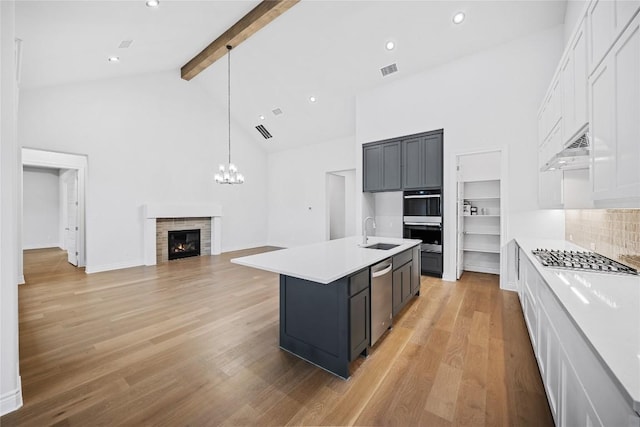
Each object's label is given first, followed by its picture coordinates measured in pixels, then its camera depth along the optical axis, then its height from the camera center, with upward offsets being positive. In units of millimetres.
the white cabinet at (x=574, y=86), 1910 +1039
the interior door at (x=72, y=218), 5781 -124
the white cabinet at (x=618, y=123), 1224 +492
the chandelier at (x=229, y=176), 5117 +756
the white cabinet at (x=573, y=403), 992 -813
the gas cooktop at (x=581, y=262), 1875 -390
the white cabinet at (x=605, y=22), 1303 +1086
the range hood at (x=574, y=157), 1955 +481
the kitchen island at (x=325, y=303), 1993 -747
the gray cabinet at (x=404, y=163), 4761 +990
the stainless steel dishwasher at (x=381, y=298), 2373 -822
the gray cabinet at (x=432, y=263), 4746 -928
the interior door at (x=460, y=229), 4621 -277
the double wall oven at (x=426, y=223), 4758 -187
